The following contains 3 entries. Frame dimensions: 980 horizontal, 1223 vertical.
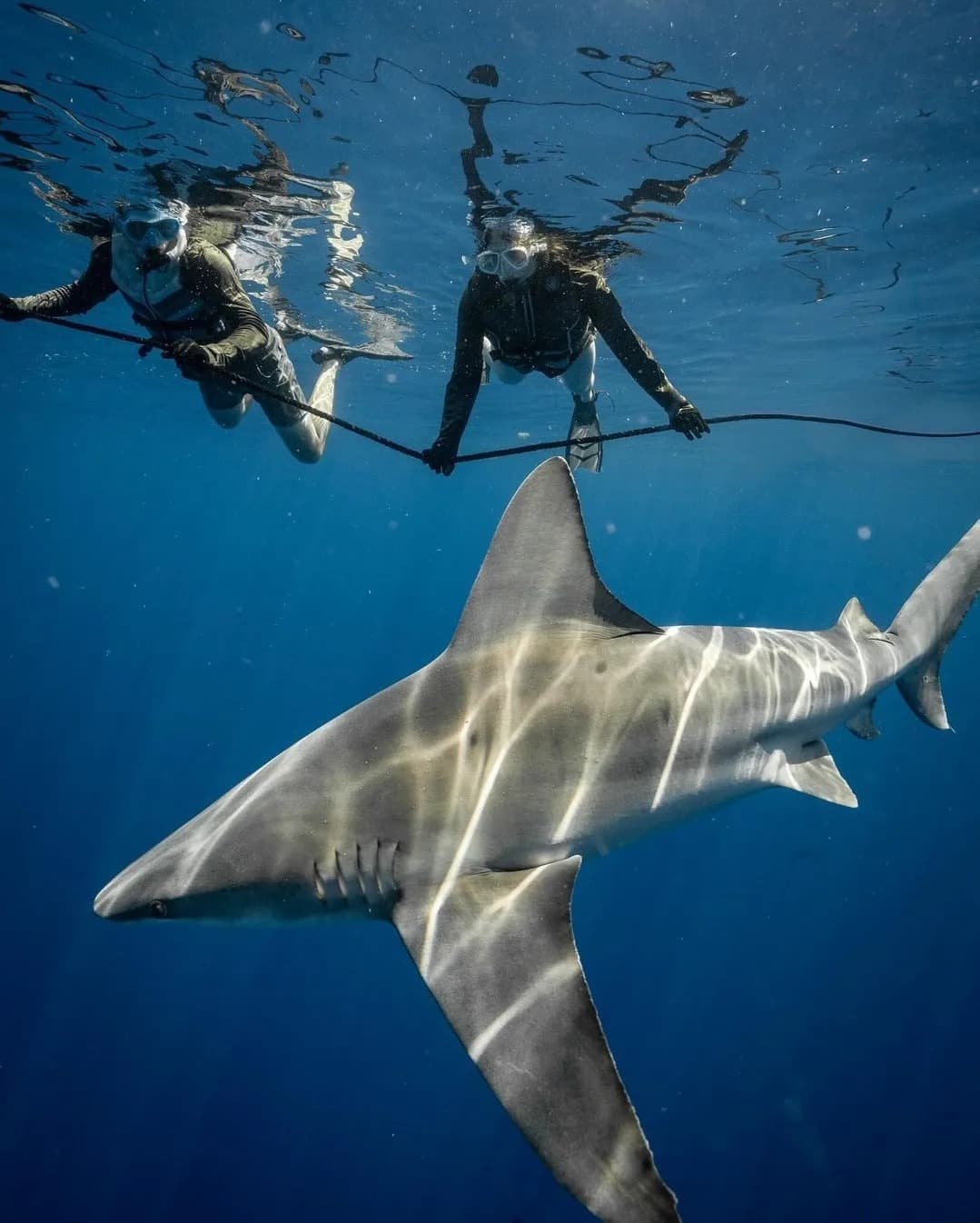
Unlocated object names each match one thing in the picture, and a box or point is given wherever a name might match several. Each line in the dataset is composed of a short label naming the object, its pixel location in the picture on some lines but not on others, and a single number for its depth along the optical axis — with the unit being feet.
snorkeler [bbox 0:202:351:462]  26.27
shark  8.52
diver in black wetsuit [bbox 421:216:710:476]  24.68
